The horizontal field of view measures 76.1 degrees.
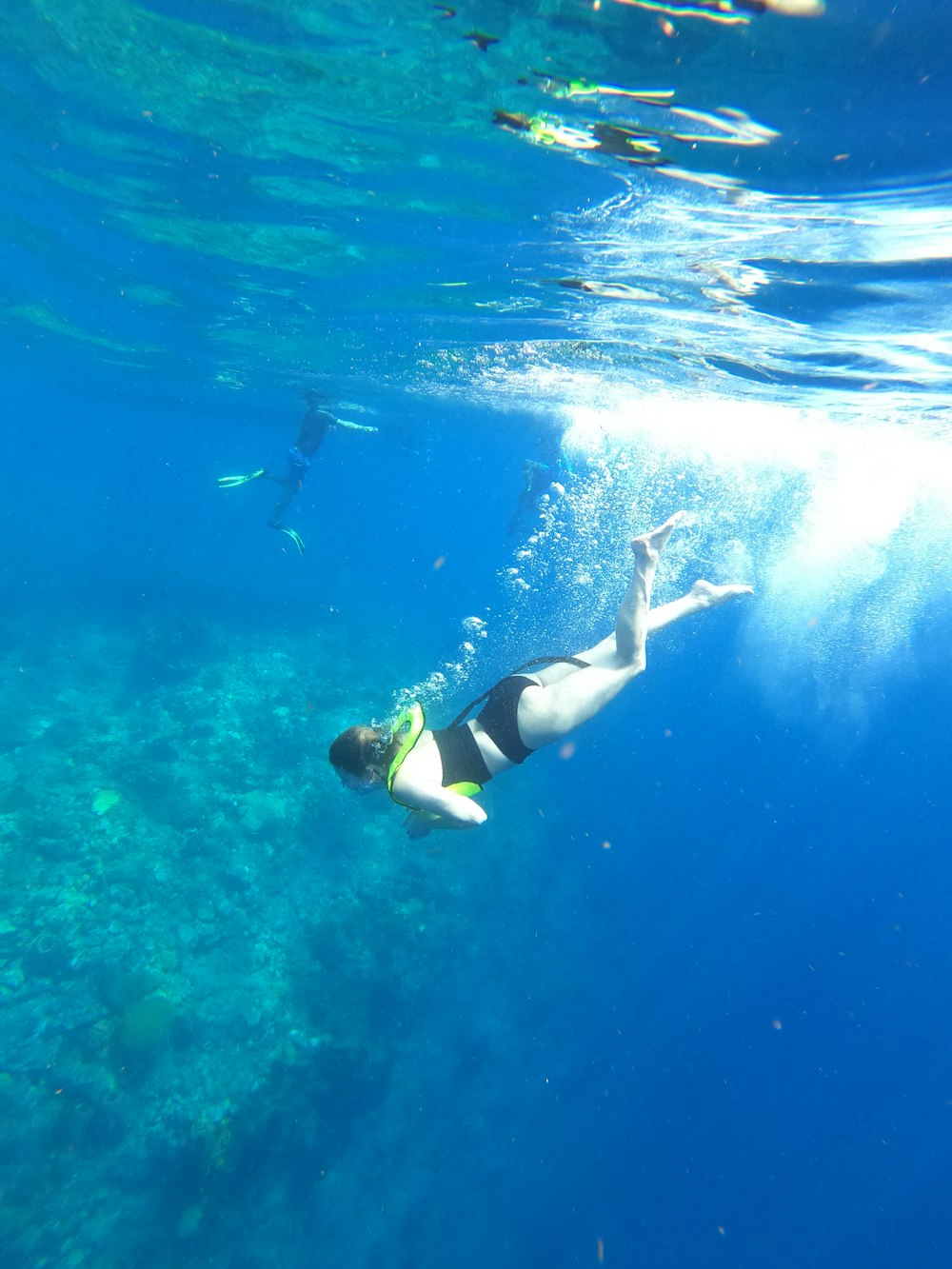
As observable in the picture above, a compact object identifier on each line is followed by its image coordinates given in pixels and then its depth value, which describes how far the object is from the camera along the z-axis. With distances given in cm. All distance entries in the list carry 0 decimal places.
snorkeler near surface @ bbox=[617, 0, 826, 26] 457
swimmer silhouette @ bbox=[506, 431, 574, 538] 2191
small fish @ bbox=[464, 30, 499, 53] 587
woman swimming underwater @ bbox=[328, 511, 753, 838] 554
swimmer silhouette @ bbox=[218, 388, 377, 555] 1719
